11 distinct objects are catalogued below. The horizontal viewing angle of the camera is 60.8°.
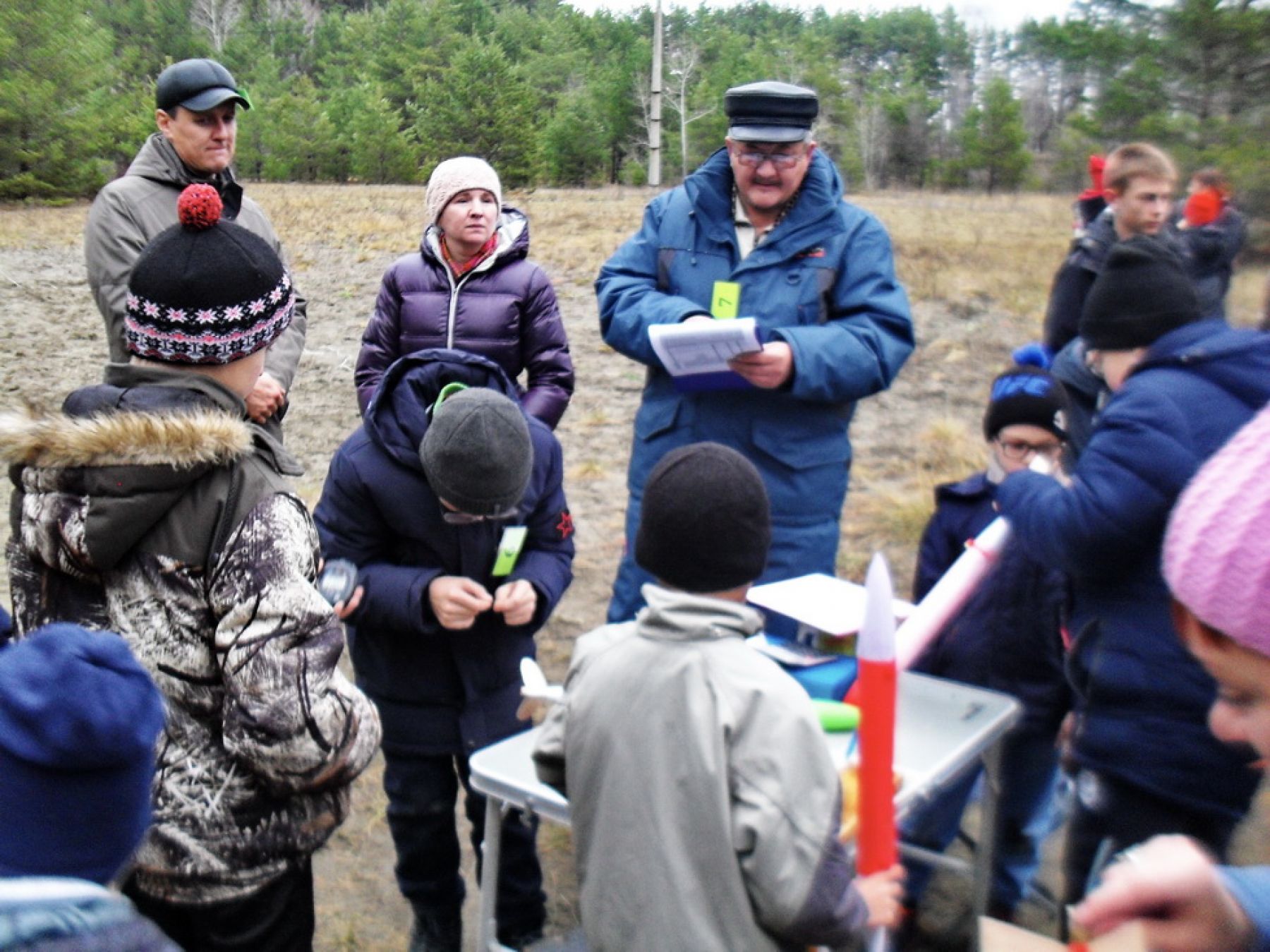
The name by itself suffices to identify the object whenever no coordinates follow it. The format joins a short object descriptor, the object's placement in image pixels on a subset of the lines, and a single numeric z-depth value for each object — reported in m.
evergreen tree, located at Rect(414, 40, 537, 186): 28.67
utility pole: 30.72
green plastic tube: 1.87
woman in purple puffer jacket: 3.52
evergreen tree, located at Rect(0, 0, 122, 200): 24.61
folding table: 1.95
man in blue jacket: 2.88
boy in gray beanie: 2.36
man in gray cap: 3.29
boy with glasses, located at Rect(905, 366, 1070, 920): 2.58
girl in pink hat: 0.96
